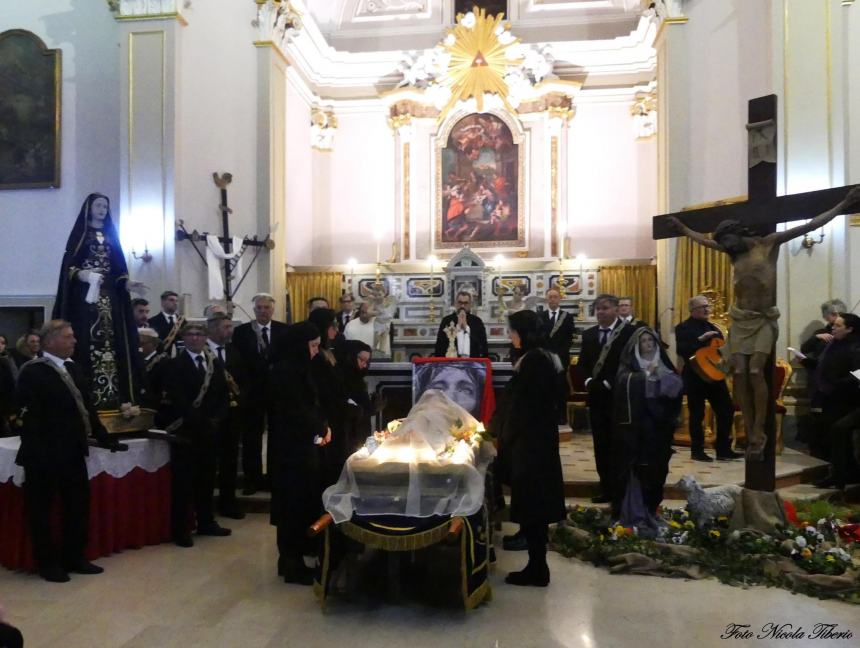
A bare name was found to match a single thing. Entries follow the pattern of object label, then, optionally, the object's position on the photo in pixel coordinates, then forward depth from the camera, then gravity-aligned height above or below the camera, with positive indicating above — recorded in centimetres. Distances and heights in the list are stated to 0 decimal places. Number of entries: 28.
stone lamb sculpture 539 -138
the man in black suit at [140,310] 721 +15
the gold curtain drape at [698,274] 1043 +77
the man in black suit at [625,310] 679 +13
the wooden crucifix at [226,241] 1077 +130
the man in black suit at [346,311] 992 +19
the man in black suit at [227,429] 642 -97
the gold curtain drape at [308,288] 1334 +70
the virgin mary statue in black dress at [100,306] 557 +16
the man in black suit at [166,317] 778 +9
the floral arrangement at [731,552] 460 -164
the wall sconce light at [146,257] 988 +96
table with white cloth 509 -138
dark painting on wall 1070 +334
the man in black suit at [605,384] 638 -56
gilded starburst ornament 1426 +554
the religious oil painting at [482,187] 1449 +288
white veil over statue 420 -98
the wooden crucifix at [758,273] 507 +37
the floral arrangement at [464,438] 471 -83
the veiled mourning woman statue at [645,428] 539 -81
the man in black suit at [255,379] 681 -54
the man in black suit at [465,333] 823 -11
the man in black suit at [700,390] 779 -74
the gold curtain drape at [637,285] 1277 +71
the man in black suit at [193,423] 575 -82
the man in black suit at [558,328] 894 -5
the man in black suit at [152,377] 596 -45
